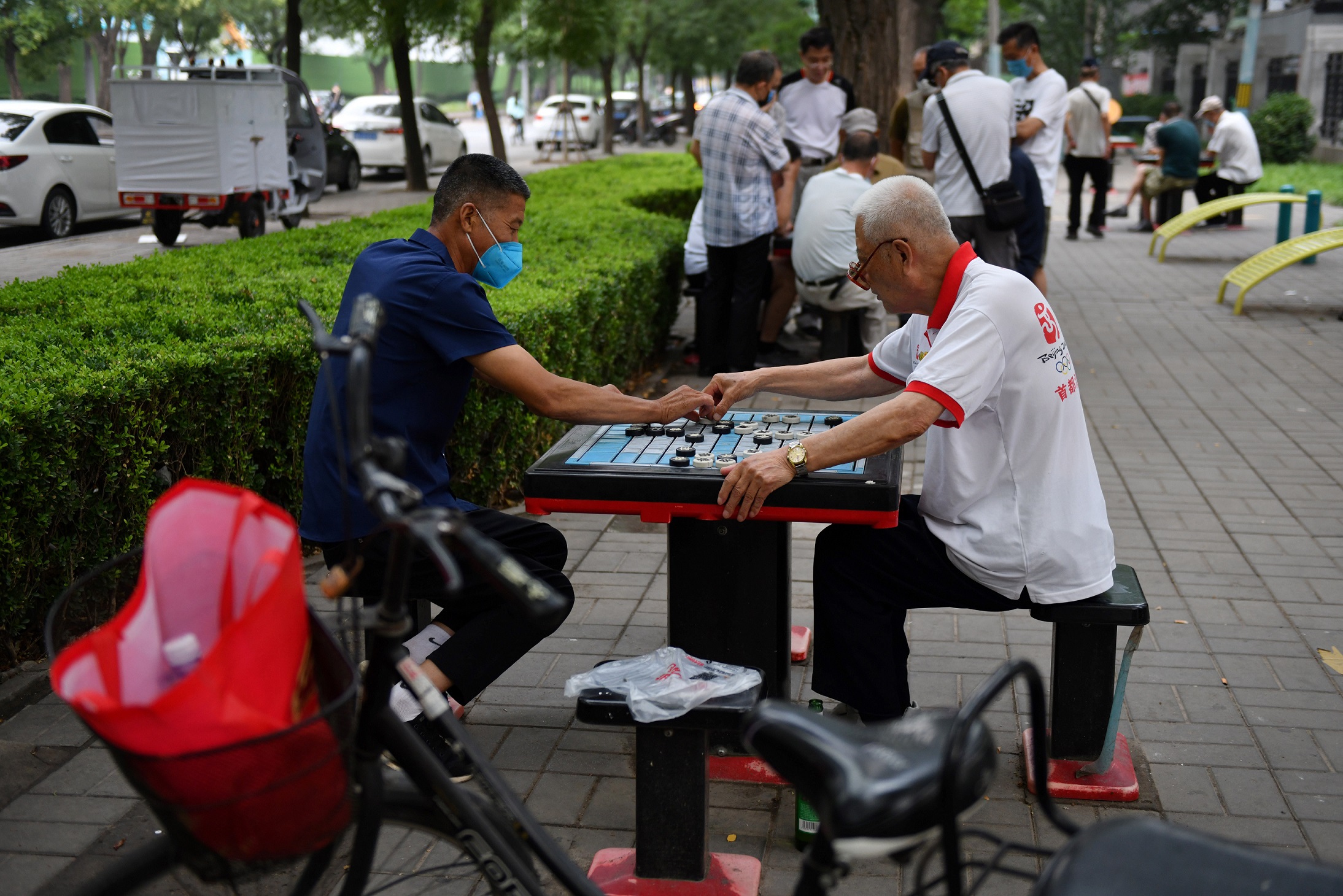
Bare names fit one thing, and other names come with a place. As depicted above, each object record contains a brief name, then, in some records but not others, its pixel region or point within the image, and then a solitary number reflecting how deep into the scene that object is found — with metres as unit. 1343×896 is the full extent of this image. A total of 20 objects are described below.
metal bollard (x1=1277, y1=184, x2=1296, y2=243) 14.55
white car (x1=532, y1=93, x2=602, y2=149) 35.81
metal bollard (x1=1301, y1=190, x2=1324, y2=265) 13.88
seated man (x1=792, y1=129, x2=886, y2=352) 8.12
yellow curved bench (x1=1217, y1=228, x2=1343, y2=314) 11.32
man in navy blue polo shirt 3.38
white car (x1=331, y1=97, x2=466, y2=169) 25.22
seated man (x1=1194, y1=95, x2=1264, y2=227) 16.34
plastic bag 2.89
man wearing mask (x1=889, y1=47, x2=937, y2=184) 9.98
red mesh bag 1.72
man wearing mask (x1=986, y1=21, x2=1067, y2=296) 10.03
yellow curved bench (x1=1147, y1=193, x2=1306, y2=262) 13.89
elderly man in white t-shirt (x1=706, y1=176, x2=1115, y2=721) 3.16
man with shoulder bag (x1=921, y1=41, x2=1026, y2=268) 8.49
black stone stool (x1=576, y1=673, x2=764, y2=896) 2.97
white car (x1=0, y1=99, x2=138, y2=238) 14.32
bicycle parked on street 1.80
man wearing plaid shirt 8.19
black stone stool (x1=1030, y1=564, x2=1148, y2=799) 3.41
